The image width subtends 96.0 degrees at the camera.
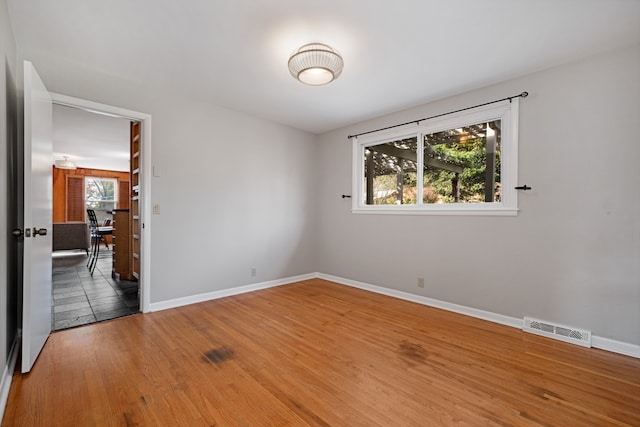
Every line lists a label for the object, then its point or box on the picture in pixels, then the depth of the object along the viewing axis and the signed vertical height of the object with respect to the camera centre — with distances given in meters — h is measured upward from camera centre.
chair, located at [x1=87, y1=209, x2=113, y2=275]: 5.55 -0.46
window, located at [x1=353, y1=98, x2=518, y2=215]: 3.00 +0.59
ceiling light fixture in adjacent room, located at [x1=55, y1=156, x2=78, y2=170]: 7.27 +1.22
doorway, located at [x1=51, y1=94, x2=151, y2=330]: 2.93 -1.08
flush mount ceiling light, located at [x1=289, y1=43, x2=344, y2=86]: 2.22 +1.19
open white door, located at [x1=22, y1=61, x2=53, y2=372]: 1.94 -0.03
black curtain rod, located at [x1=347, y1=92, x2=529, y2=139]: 2.83 +1.17
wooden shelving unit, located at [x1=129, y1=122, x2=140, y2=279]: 3.92 +0.26
